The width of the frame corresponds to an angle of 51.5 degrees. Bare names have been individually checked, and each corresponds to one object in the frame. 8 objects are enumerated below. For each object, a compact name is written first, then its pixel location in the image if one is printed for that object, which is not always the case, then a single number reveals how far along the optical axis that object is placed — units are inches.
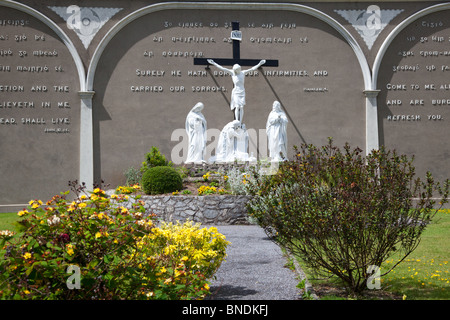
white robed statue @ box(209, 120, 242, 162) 536.1
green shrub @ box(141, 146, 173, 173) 543.8
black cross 571.2
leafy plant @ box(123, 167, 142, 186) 559.5
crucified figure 546.9
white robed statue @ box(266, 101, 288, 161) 540.1
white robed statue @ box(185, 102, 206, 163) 537.0
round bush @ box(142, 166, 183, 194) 445.7
